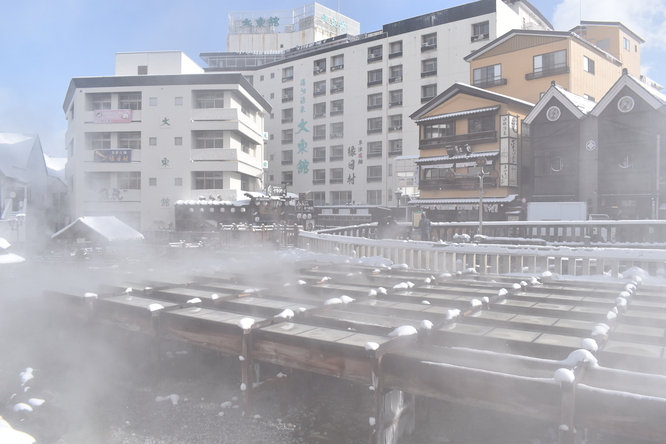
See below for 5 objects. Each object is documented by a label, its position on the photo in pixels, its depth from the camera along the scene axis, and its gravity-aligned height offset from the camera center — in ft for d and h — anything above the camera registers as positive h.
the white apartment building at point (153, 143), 107.86 +17.33
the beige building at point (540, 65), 90.68 +31.92
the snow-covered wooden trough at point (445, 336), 8.76 -3.43
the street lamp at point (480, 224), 43.29 -1.29
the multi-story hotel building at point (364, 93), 123.65 +37.95
